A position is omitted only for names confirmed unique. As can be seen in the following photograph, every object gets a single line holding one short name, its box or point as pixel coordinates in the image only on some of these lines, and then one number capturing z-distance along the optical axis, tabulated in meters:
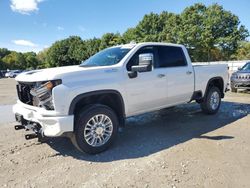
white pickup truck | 3.02
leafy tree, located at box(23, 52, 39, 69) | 66.85
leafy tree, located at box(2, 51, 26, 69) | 62.01
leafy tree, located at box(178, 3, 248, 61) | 32.60
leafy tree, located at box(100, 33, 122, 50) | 42.61
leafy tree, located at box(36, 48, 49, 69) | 69.28
